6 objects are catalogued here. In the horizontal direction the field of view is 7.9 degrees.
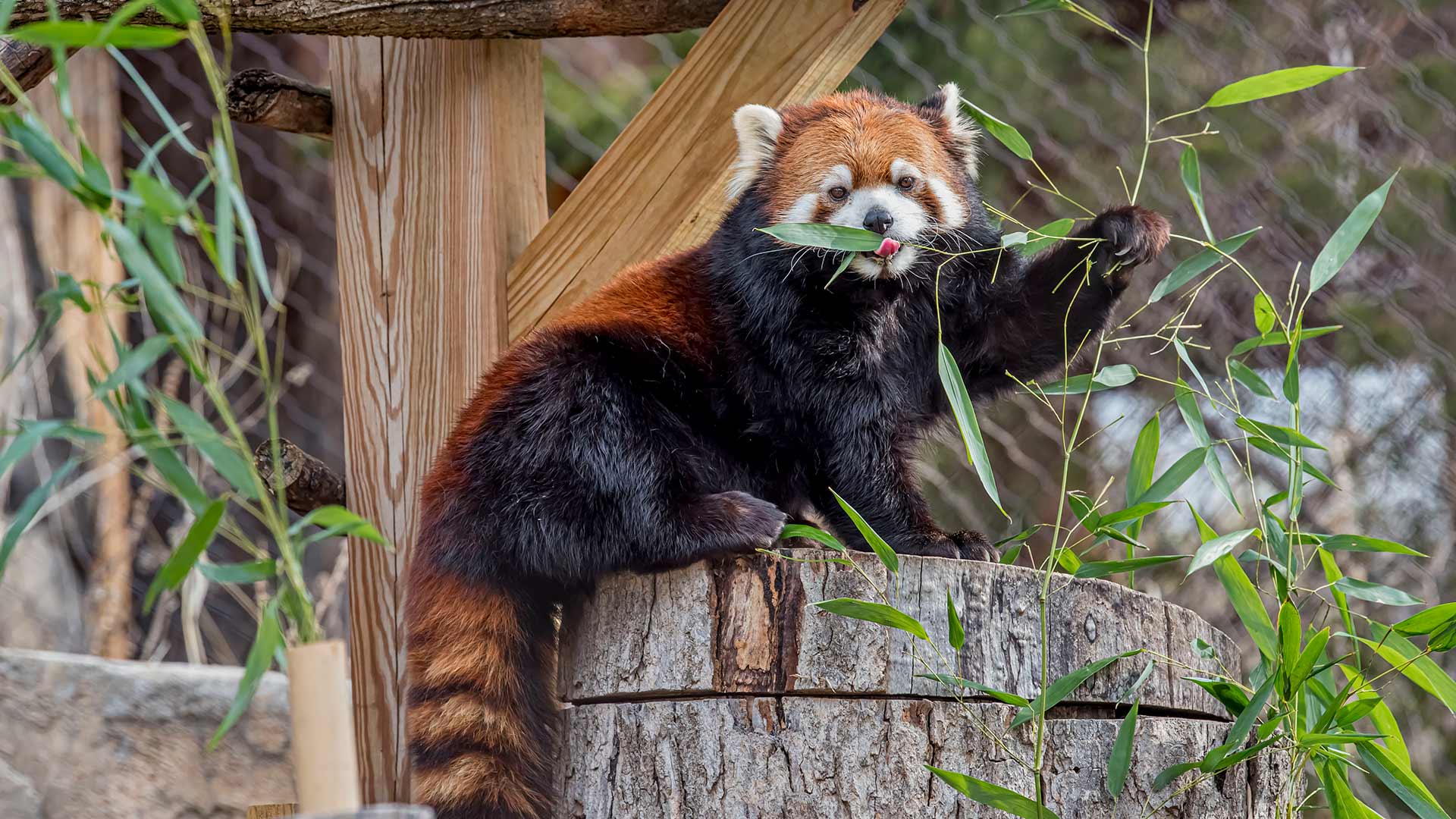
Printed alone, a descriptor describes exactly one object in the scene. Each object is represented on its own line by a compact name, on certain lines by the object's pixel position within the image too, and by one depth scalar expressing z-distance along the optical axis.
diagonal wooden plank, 6.63
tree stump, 6.35
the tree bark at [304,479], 6.56
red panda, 6.48
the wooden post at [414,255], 6.62
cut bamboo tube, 5.50
